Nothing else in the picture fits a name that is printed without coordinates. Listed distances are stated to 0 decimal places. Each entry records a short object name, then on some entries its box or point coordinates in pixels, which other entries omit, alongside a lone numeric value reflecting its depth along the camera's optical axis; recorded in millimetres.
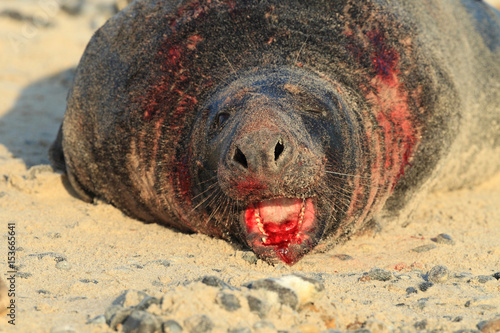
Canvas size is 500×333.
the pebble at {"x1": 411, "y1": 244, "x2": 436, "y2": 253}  8125
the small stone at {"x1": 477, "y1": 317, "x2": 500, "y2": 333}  5328
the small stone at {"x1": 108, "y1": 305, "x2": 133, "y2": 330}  4957
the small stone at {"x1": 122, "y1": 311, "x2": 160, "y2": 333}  4797
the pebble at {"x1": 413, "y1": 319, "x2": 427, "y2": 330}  5364
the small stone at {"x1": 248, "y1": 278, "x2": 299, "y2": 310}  5289
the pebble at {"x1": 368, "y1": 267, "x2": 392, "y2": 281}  6848
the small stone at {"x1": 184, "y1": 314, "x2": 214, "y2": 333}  4773
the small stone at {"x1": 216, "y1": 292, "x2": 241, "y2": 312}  5072
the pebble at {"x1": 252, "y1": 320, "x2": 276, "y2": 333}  4898
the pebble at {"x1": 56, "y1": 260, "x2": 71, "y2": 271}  6660
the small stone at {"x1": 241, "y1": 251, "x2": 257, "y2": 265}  7295
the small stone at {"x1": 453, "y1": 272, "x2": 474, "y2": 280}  6816
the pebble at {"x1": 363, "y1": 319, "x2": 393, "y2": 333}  5223
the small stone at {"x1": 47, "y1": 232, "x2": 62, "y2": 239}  7973
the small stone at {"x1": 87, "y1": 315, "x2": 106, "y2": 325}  5019
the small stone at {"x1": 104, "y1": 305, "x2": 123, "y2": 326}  5016
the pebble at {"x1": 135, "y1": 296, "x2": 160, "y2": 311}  5062
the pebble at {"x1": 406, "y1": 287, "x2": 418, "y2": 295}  6445
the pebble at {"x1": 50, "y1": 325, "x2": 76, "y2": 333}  4844
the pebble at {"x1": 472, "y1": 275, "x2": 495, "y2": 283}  6749
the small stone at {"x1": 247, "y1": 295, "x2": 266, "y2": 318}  5102
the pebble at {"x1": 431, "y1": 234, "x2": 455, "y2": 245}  8422
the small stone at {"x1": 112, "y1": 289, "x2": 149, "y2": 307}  5262
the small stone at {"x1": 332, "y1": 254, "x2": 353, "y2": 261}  7883
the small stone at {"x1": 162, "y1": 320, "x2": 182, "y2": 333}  4777
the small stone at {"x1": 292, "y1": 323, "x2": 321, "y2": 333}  5062
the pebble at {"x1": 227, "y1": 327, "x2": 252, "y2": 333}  4824
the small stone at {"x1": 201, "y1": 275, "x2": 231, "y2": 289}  5352
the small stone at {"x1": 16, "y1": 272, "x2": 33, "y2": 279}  6289
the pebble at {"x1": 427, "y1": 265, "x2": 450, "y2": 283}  6762
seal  7184
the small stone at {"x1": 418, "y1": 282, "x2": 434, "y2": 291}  6535
